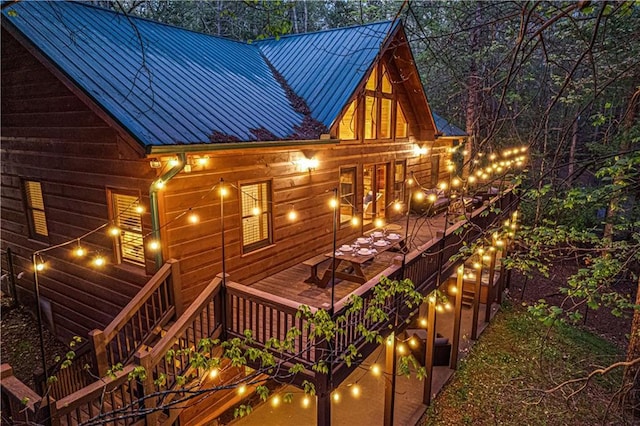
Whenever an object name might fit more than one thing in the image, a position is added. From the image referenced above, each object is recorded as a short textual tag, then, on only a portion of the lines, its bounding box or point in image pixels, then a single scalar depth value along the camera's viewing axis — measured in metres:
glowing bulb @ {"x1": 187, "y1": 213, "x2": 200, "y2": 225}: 6.38
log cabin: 6.05
